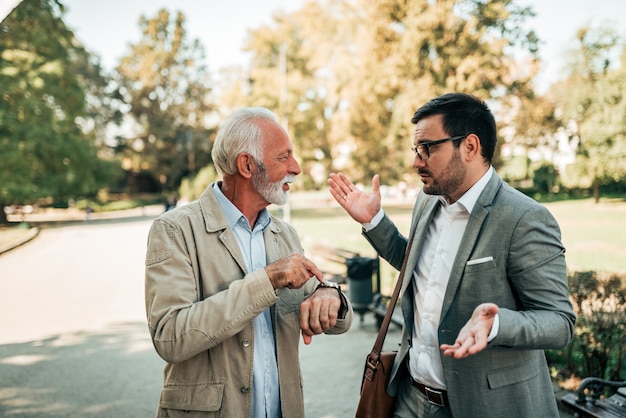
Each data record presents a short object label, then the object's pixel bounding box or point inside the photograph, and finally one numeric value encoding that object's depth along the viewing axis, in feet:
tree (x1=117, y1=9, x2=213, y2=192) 154.40
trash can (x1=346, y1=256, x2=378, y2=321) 24.31
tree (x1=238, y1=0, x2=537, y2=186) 70.49
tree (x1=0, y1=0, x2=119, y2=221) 72.23
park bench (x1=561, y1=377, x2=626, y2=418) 10.72
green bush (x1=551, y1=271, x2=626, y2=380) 14.44
